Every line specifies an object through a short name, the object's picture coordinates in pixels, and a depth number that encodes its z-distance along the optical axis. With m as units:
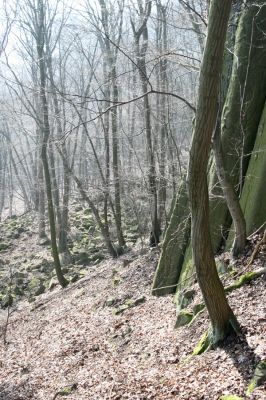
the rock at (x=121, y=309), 11.20
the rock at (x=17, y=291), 19.06
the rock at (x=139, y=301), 11.19
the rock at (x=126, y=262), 15.96
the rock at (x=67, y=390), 7.61
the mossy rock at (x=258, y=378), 4.86
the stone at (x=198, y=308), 8.13
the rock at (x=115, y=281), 13.76
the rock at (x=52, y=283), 18.59
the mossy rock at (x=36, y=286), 18.60
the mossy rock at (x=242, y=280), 7.59
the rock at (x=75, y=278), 18.11
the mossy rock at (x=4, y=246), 26.66
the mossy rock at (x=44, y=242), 26.56
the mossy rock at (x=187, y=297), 8.78
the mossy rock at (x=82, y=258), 21.21
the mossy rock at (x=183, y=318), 8.26
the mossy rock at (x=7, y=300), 17.58
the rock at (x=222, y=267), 8.48
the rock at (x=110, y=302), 12.13
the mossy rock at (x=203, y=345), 6.54
